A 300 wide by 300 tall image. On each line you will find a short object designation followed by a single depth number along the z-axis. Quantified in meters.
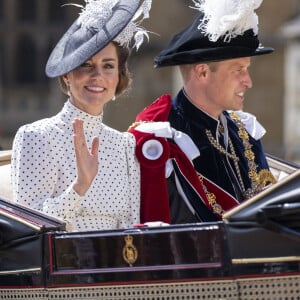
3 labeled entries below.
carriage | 7.32
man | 9.18
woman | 8.30
